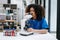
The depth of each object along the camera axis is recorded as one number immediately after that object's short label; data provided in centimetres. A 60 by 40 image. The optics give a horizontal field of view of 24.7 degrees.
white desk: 174
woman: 246
